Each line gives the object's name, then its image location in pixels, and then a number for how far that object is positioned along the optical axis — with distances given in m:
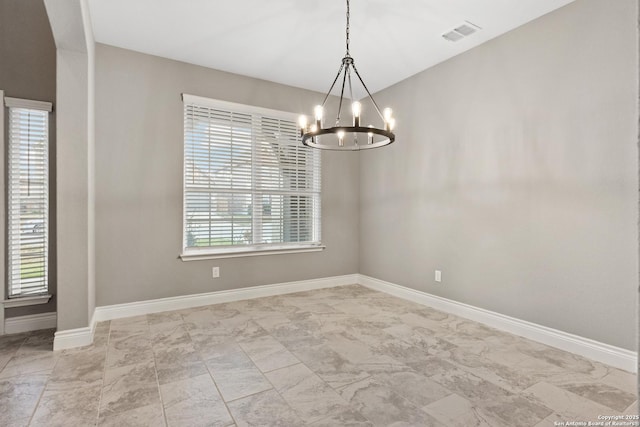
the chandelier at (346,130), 2.38
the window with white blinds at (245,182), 3.99
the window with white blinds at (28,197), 3.11
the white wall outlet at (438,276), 3.91
